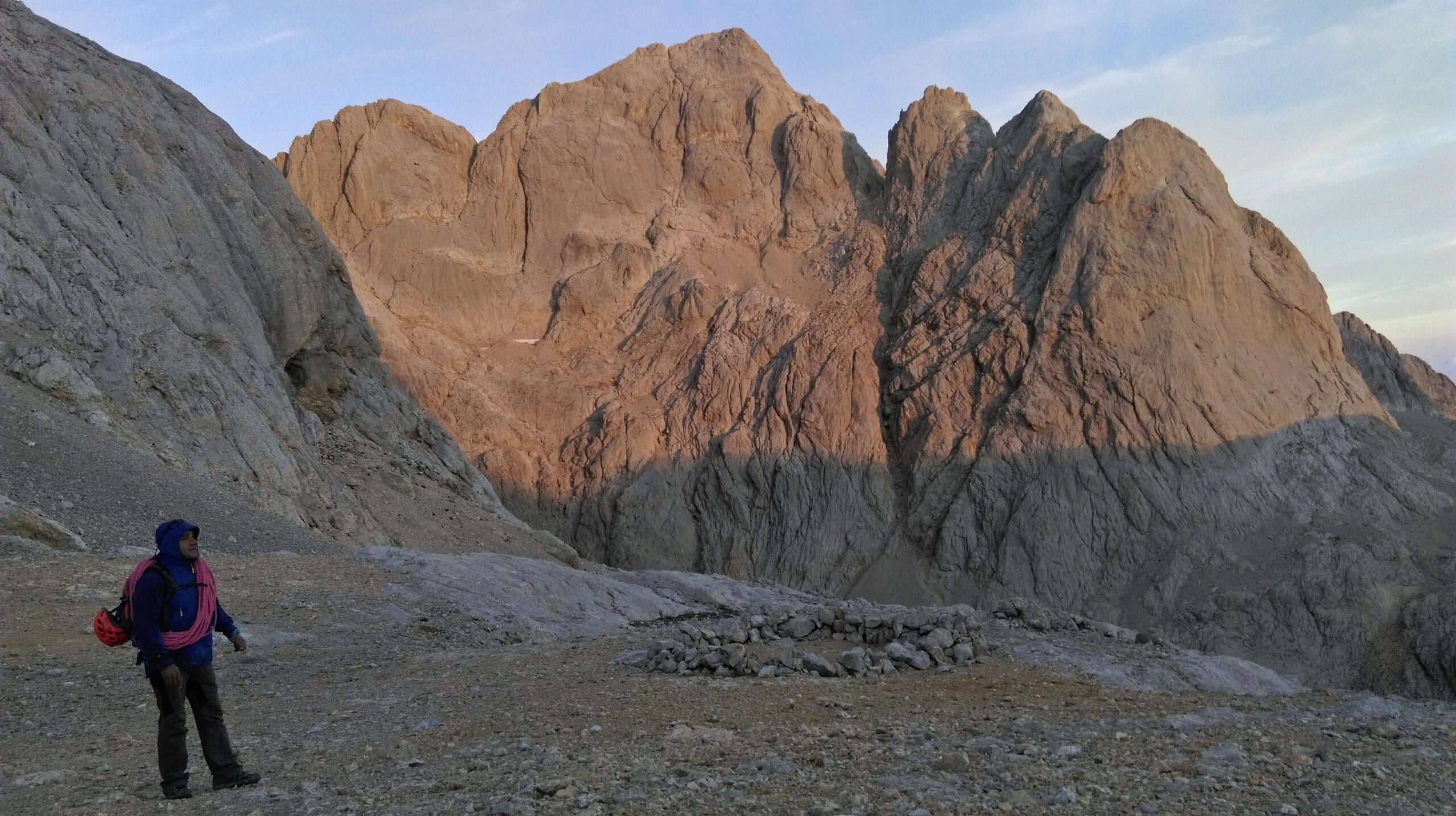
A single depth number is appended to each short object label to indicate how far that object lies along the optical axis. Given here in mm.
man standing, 6238
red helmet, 6273
